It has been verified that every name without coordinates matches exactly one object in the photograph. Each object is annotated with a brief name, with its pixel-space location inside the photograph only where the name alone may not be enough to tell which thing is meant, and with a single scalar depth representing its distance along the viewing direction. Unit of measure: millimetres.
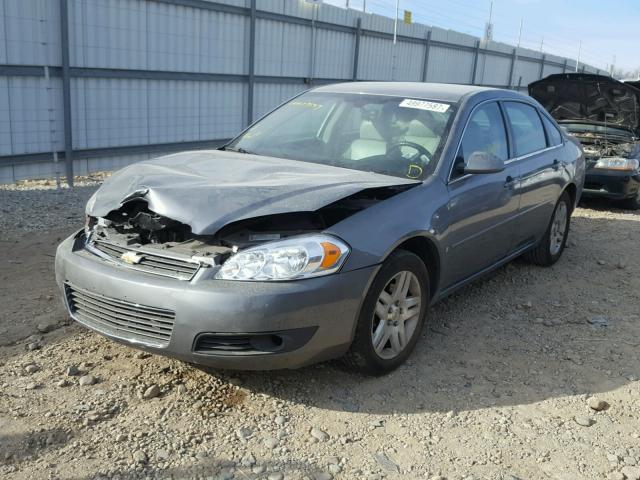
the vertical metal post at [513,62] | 22781
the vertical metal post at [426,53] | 16562
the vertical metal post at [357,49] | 13478
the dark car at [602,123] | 8656
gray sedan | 3096
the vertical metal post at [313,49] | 12070
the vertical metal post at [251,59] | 10766
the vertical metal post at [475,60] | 19891
